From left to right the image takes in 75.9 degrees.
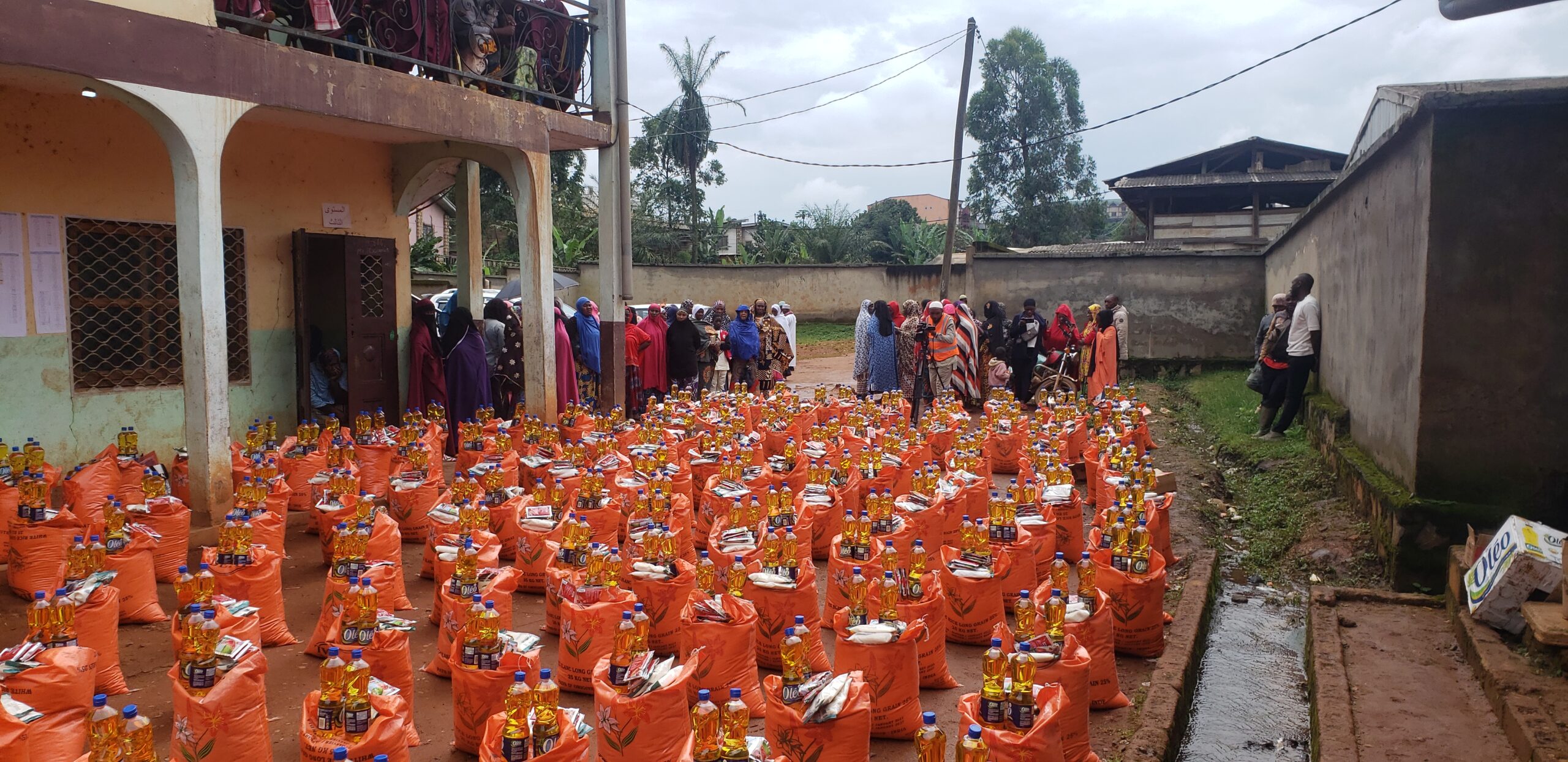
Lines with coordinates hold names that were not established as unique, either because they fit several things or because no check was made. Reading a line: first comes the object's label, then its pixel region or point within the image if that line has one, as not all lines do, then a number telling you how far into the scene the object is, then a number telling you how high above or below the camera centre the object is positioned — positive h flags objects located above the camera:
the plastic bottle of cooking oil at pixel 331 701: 3.06 -1.22
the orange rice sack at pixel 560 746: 2.94 -1.31
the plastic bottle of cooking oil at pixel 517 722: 2.91 -1.23
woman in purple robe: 9.48 -0.68
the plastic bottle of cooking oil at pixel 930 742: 2.70 -1.18
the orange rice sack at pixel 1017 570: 5.38 -1.42
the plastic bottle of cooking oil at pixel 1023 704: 3.18 -1.26
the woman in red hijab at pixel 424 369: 9.38 -0.61
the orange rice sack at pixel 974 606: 4.92 -1.48
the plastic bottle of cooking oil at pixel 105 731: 2.67 -1.15
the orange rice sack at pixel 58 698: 3.23 -1.32
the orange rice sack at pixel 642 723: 3.24 -1.36
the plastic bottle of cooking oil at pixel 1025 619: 3.86 -1.21
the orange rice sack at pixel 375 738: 2.99 -1.31
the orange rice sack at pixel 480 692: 3.57 -1.39
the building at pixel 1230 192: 20.52 +2.35
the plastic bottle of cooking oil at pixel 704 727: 2.79 -1.19
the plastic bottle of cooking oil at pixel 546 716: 2.96 -1.22
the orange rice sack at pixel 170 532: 5.45 -1.25
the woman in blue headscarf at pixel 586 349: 11.12 -0.49
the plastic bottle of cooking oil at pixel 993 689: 3.20 -1.23
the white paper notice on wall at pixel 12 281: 6.83 +0.15
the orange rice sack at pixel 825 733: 3.22 -1.38
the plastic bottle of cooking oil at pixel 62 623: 3.61 -1.15
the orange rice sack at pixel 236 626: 3.72 -1.23
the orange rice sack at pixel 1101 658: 4.28 -1.52
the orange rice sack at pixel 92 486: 5.76 -1.06
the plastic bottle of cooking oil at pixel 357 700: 3.02 -1.22
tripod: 12.41 -0.88
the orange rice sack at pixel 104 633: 4.04 -1.34
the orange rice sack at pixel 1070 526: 6.35 -1.40
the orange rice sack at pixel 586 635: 4.18 -1.38
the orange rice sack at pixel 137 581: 4.85 -1.35
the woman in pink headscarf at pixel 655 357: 11.96 -0.63
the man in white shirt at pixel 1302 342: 9.69 -0.36
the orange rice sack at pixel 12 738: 2.92 -1.26
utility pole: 17.70 +2.98
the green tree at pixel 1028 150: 32.25 +5.05
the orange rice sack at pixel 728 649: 3.98 -1.38
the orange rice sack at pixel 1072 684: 3.55 -1.39
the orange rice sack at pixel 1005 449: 9.27 -1.34
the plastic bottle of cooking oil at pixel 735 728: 2.77 -1.20
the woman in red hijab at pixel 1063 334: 13.82 -0.41
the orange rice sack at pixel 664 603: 4.61 -1.38
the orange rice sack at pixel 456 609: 4.21 -1.30
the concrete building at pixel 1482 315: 5.44 -0.06
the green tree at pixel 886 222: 31.78 +2.75
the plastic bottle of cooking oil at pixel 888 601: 4.11 -1.22
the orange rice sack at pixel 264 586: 4.52 -1.28
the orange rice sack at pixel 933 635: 4.38 -1.45
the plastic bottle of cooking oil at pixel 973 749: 2.78 -1.23
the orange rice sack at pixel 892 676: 3.90 -1.45
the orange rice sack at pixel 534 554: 5.46 -1.37
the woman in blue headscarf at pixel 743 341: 13.02 -0.47
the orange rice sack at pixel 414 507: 6.44 -1.30
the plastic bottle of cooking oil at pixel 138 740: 2.70 -1.18
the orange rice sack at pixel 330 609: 4.40 -1.36
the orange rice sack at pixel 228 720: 3.12 -1.31
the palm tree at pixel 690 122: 29.09 +5.31
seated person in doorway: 8.91 -0.73
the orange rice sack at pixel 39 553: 5.11 -1.27
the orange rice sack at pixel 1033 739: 3.07 -1.33
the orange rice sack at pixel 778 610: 4.50 -1.37
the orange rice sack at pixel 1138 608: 4.89 -1.48
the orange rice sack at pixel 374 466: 7.29 -1.17
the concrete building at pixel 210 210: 6.23 +0.74
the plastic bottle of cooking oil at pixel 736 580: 4.42 -1.21
